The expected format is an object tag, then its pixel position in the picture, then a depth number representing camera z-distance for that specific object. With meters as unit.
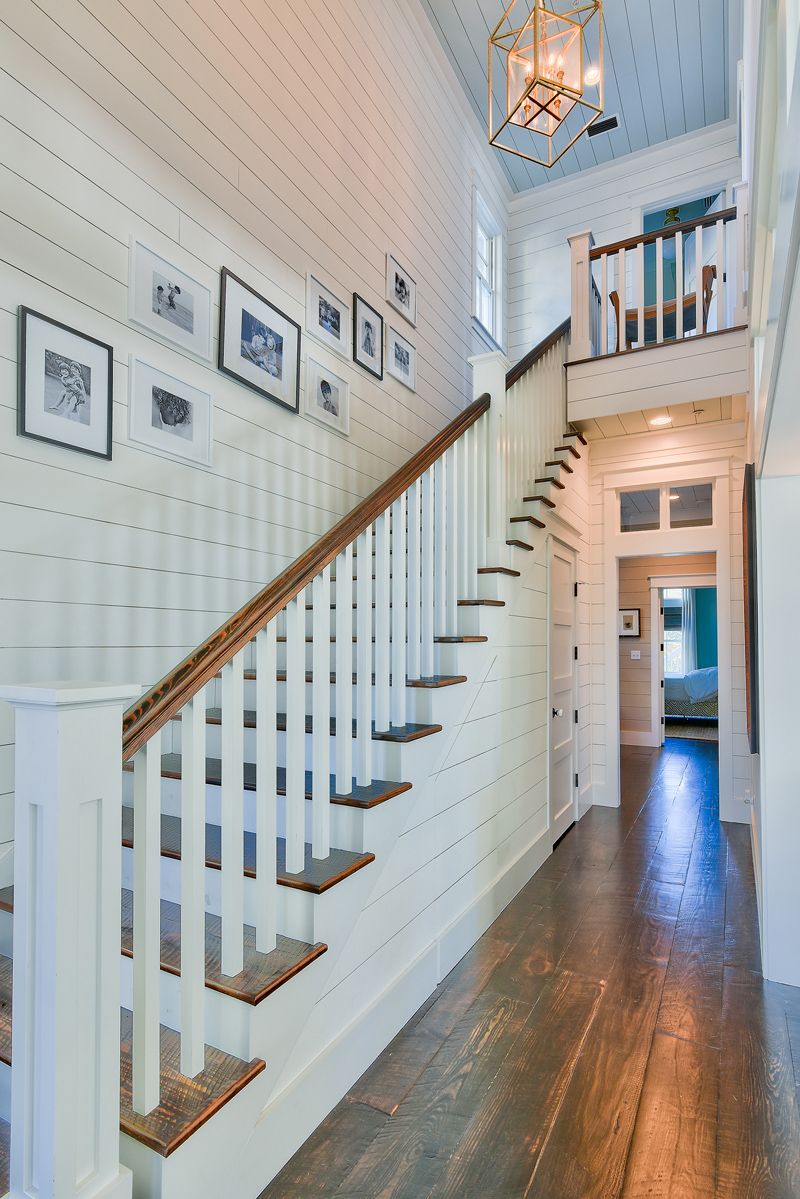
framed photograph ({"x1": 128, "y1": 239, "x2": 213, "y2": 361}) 2.36
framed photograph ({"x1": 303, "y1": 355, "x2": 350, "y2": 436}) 3.33
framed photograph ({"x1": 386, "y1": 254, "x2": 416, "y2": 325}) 4.16
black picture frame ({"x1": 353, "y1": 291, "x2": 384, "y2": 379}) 3.71
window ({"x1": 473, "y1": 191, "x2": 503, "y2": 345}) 6.02
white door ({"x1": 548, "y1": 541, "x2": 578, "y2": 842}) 4.25
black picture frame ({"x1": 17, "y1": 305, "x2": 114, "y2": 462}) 1.98
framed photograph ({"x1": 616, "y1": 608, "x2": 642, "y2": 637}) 8.92
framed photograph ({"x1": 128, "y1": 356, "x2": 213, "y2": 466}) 2.37
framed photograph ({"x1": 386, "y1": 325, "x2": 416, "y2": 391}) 4.16
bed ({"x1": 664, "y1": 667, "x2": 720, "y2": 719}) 10.74
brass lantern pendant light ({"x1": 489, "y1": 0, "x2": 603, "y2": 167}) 2.98
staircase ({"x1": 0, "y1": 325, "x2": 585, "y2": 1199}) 1.35
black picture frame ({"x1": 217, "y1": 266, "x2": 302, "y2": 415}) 2.73
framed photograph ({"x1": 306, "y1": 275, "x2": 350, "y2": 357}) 3.33
